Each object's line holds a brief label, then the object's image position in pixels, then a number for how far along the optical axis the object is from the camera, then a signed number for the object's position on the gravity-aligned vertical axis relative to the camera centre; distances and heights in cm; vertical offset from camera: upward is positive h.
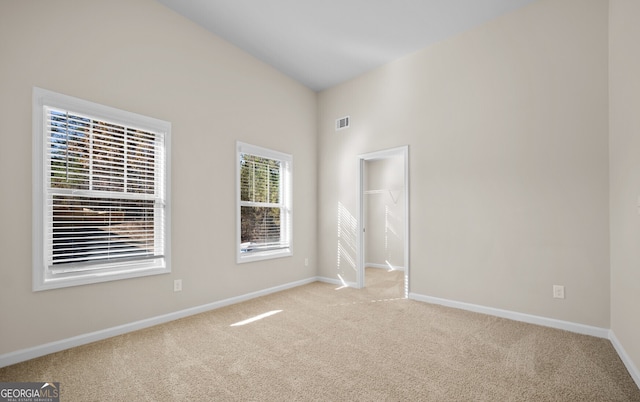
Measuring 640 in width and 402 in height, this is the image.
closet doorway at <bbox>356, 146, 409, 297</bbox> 612 -32
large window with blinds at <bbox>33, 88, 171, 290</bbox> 242 +11
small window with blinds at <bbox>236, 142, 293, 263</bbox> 402 +0
